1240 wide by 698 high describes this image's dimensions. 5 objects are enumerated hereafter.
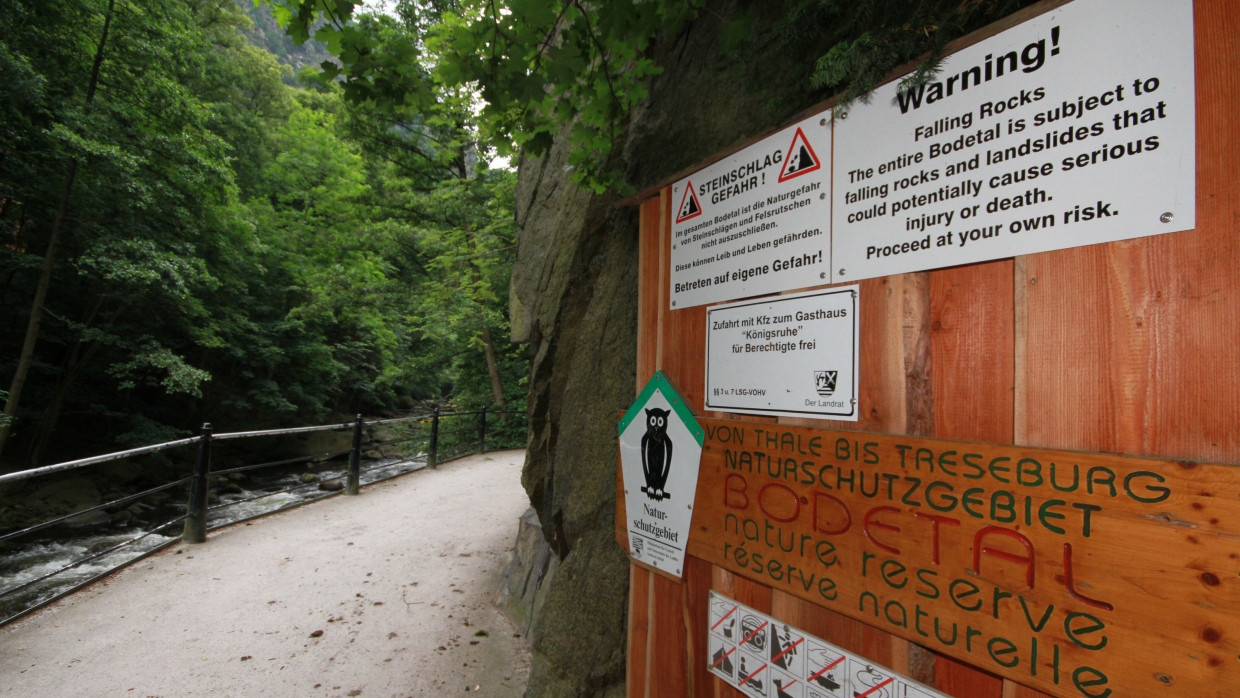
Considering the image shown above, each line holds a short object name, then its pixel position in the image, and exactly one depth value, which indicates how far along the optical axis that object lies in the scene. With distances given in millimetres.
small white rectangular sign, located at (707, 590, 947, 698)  1260
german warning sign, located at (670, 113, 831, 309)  1454
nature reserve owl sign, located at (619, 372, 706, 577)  1833
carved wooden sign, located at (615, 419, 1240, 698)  829
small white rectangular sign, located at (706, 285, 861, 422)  1368
